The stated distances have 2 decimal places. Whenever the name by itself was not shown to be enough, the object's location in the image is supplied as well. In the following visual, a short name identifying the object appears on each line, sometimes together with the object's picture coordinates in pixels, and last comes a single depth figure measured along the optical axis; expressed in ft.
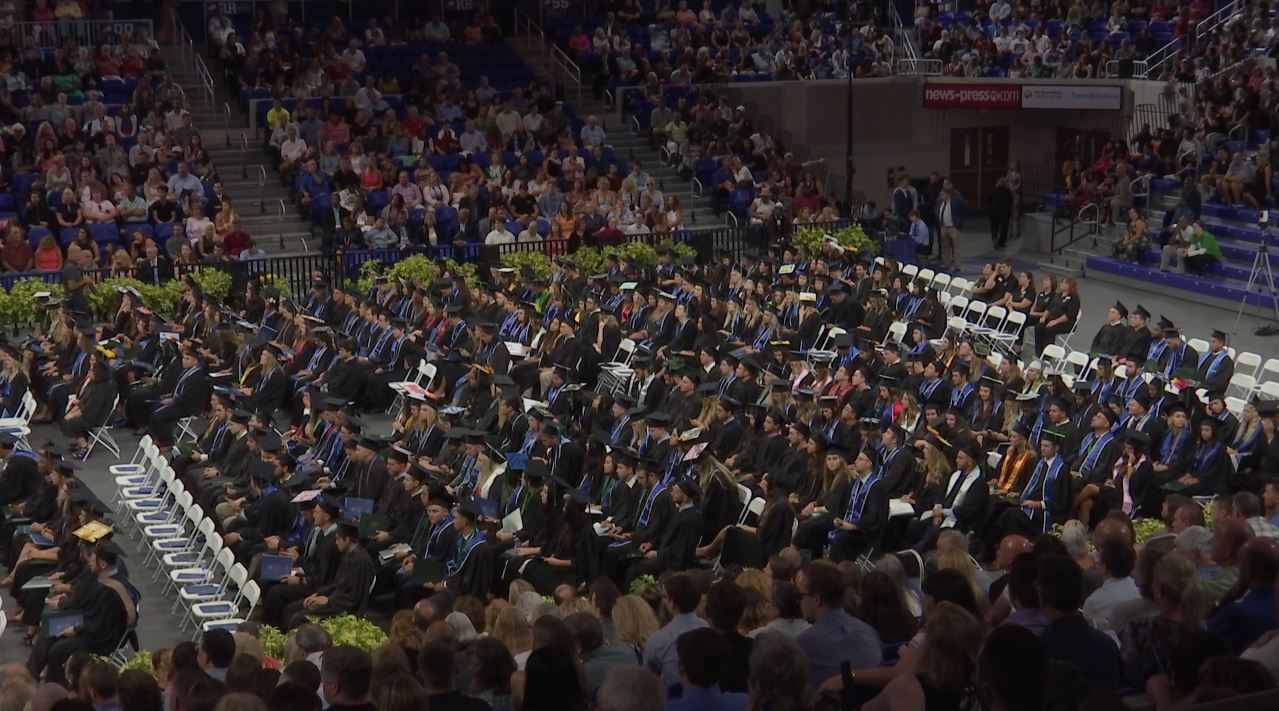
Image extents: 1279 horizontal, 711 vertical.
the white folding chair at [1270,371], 61.26
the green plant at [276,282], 78.38
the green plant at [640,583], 41.38
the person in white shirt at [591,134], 100.73
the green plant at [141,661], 34.93
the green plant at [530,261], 82.17
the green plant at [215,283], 77.66
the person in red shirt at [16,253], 76.95
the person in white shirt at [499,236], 85.61
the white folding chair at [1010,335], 69.92
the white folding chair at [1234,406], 54.65
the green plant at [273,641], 35.91
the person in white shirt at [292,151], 92.22
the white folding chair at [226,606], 43.24
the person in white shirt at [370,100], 98.58
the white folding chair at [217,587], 44.24
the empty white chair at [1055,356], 63.00
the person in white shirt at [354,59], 102.17
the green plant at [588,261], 83.35
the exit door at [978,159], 116.16
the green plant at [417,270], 80.38
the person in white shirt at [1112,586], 24.52
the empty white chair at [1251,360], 60.64
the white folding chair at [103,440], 61.31
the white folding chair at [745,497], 48.57
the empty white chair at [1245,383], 60.19
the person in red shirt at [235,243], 82.33
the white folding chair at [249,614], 42.27
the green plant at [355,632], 36.40
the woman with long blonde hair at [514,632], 27.84
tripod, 74.18
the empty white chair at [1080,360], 62.39
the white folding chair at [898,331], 69.15
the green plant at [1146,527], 41.11
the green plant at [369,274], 78.84
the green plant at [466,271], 79.64
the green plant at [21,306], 72.90
